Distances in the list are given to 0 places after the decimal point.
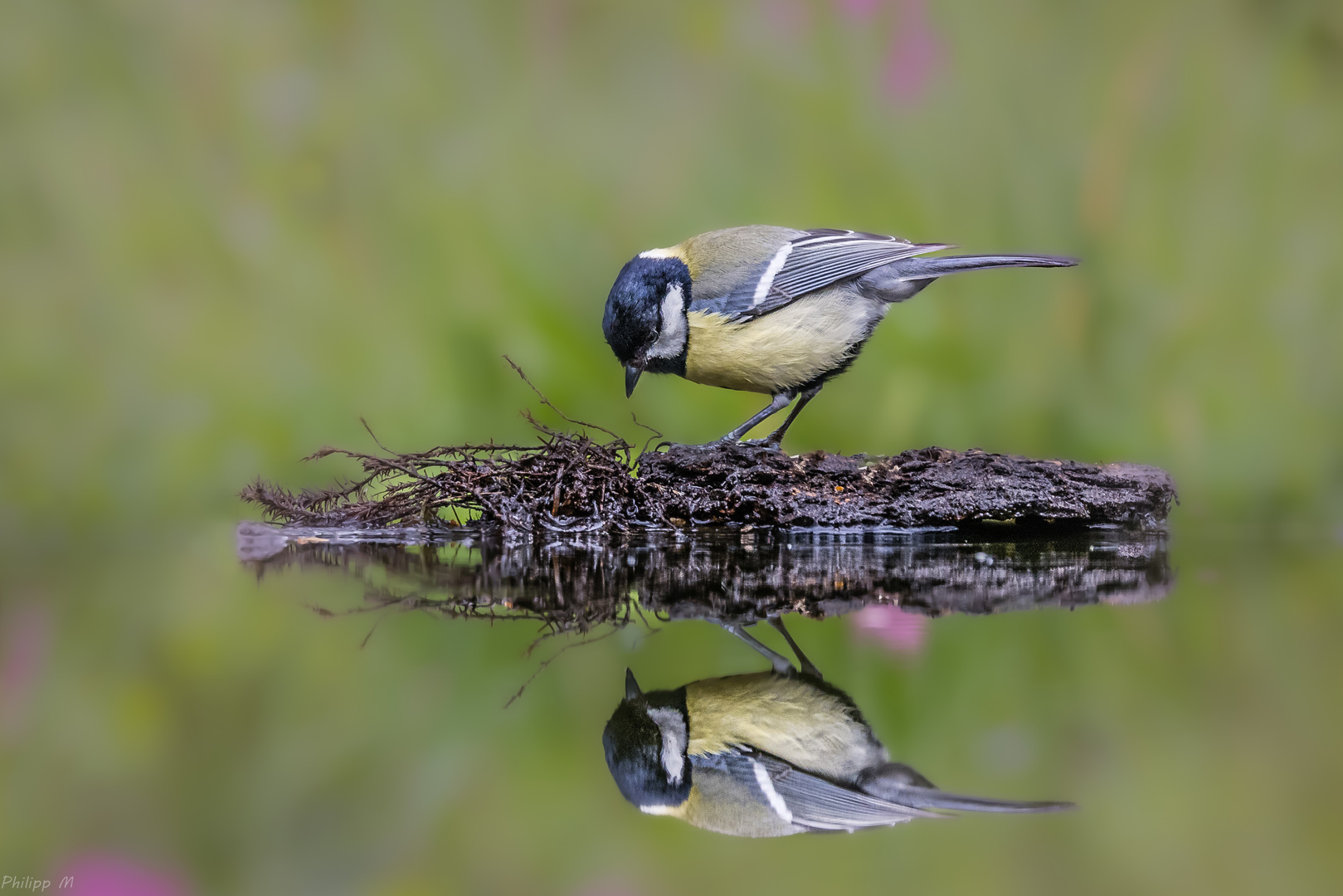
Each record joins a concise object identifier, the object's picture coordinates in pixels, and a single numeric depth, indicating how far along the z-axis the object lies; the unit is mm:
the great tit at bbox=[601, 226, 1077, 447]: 5121
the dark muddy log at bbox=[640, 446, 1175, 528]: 4746
